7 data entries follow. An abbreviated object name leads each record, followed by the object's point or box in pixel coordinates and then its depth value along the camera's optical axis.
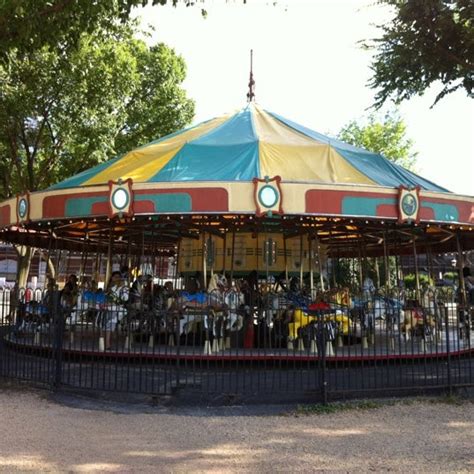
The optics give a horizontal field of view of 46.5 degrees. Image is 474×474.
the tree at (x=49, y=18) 8.16
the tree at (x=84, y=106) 17.59
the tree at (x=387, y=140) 34.84
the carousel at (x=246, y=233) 9.26
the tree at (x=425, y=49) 11.16
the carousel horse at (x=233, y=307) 10.07
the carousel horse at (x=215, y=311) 9.08
